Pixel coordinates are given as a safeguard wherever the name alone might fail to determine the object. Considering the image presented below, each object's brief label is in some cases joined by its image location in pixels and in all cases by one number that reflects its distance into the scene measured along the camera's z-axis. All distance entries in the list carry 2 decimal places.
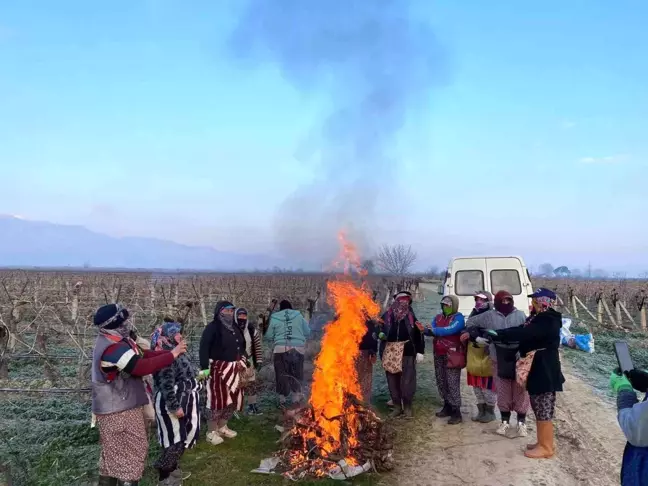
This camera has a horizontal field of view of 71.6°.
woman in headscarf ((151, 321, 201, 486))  4.46
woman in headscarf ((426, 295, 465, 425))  6.78
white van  10.29
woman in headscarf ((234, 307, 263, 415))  7.13
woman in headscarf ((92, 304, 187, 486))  3.87
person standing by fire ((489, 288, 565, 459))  5.12
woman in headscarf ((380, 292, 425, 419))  7.04
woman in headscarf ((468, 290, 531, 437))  5.95
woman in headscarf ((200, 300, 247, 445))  6.17
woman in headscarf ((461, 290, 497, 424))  6.50
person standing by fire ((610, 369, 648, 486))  2.72
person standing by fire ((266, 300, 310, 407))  7.60
